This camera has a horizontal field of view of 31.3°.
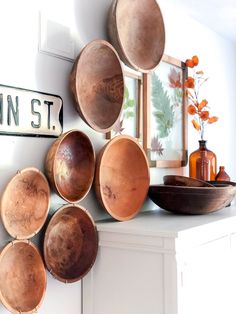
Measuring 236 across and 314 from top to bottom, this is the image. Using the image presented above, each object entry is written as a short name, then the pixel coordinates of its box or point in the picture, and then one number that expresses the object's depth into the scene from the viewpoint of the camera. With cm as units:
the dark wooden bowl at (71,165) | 149
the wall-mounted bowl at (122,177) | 171
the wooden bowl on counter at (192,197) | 174
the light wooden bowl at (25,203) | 134
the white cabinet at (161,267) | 148
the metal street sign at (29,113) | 138
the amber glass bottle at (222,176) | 233
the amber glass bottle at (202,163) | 229
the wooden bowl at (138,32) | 180
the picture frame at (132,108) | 194
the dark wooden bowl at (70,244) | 150
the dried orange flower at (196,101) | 231
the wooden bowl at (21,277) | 133
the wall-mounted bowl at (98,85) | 161
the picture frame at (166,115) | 211
